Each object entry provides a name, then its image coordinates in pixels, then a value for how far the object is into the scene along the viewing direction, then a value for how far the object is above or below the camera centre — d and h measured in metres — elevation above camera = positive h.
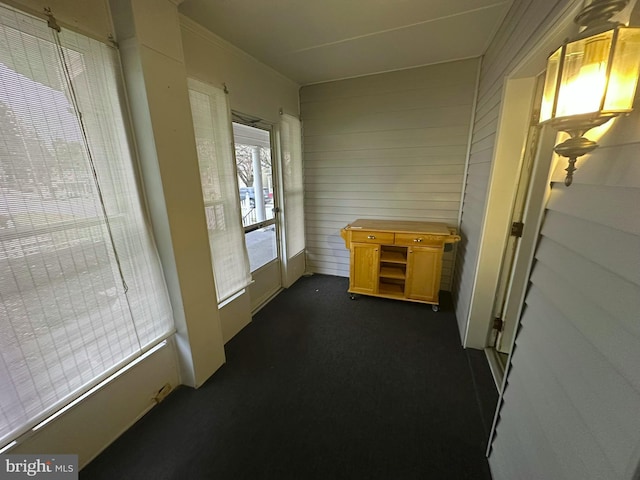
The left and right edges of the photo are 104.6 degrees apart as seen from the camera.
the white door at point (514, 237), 1.64 -0.44
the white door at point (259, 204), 2.45 -0.27
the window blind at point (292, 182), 2.90 -0.05
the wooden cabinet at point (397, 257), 2.56 -0.88
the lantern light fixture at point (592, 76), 0.63 +0.26
